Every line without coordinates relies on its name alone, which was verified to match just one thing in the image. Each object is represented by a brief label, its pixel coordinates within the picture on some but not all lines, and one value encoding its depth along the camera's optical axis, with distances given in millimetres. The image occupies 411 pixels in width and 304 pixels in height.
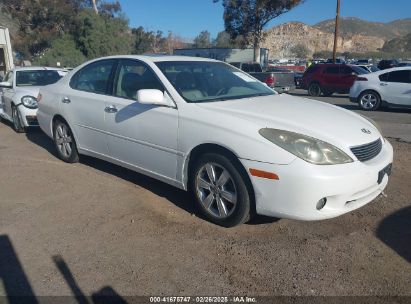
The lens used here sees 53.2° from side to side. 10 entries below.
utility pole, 26961
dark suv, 31016
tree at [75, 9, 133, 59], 38781
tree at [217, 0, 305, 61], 30734
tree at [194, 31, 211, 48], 90862
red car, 19156
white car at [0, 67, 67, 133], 8305
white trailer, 21188
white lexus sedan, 3373
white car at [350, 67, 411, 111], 12773
